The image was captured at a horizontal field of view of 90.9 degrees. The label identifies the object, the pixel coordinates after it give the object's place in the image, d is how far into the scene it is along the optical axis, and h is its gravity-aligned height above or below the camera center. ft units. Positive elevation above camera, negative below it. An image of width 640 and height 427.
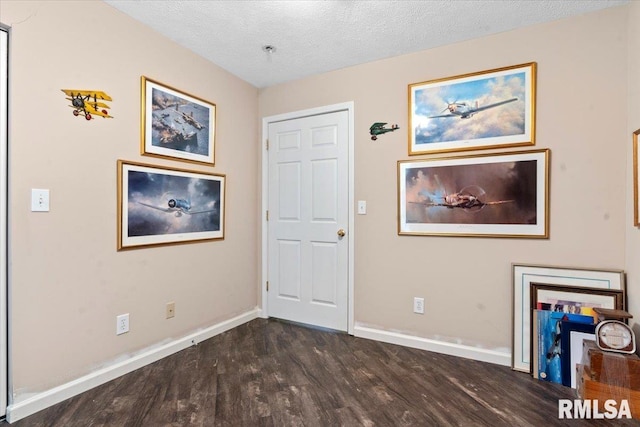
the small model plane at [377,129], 9.26 +2.49
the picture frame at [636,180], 6.29 +0.70
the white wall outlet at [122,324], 7.26 -2.61
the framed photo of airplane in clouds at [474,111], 7.70 +2.70
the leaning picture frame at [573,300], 6.83 -1.92
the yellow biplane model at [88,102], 6.50 +2.33
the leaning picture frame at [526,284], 7.11 -1.62
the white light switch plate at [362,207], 9.61 +0.19
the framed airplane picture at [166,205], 7.43 +0.17
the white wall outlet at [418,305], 8.81 -2.58
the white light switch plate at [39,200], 5.91 +0.21
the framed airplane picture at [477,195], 7.60 +0.48
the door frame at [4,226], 5.58 -0.27
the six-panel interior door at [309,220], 10.00 -0.23
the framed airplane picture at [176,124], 7.86 +2.39
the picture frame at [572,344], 6.74 -2.83
